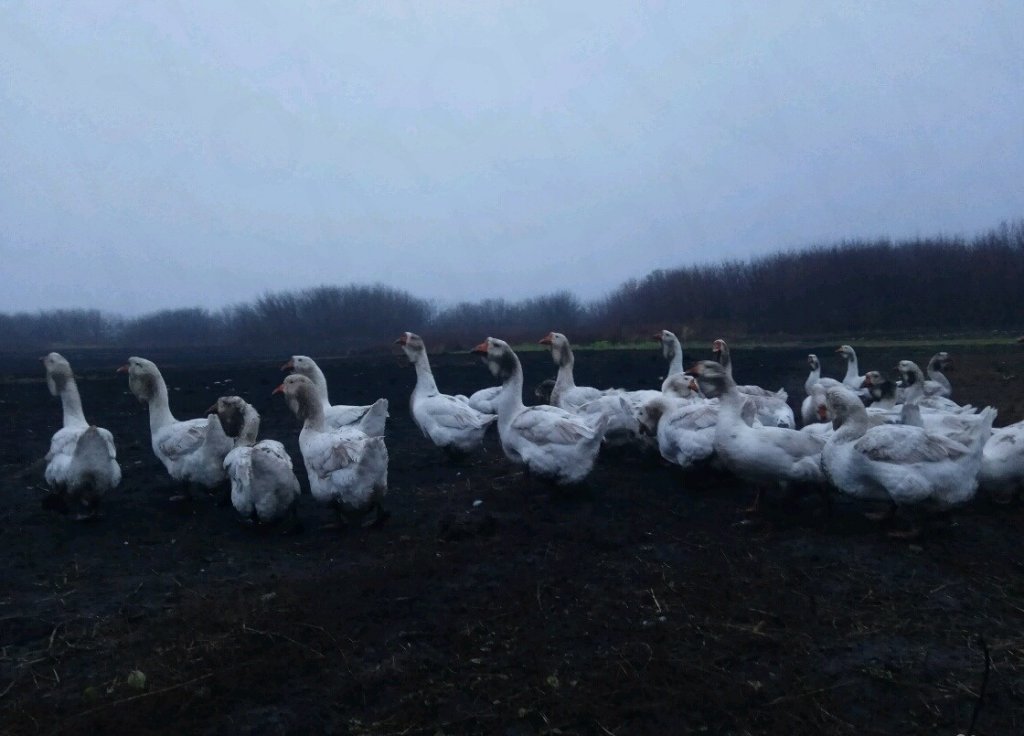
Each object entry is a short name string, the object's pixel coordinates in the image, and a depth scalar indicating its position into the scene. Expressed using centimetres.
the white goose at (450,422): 1008
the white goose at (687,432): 870
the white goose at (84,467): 775
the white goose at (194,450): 815
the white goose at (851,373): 1536
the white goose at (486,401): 1226
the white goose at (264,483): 723
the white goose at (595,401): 1020
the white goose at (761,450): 752
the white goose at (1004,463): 762
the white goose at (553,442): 809
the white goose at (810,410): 1179
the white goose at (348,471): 724
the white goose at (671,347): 1320
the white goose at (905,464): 662
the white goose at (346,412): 935
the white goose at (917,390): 1088
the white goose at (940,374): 1381
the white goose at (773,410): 1059
